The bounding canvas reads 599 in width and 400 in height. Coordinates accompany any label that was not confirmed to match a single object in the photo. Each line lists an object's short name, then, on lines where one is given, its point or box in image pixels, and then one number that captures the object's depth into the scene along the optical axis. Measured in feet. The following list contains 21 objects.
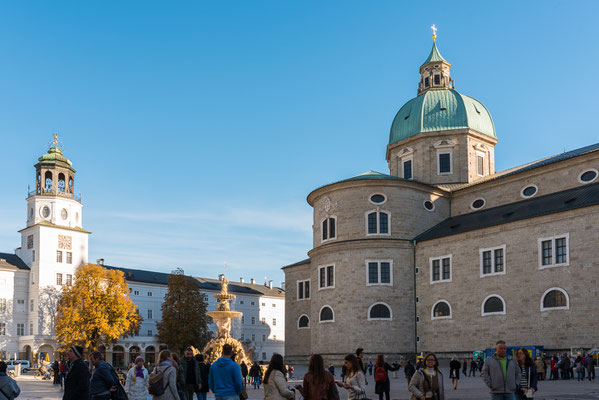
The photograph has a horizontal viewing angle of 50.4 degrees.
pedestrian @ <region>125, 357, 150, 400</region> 37.96
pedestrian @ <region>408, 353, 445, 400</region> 31.04
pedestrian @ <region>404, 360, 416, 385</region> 89.92
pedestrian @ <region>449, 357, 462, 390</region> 91.76
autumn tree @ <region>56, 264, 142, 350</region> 177.58
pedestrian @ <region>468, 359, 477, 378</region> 112.57
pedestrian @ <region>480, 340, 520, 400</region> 32.27
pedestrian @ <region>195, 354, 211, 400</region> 42.42
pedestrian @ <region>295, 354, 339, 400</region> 26.66
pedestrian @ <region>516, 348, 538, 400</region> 33.65
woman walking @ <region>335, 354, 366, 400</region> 31.30
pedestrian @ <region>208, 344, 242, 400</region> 29.27
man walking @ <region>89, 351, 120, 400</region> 30.37
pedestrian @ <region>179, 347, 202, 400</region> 42.11
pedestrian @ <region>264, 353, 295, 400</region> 27.99
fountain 101.30
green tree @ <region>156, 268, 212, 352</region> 182.39
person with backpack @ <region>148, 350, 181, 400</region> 32.42
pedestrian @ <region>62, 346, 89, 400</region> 27.09
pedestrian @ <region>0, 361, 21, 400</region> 29.07
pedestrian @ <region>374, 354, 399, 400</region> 50.75
